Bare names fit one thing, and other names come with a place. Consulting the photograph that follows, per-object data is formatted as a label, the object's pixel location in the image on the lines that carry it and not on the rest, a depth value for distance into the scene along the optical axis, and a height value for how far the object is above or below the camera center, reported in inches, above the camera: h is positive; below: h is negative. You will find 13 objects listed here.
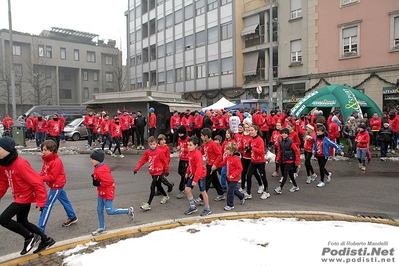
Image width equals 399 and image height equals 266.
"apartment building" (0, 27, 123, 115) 1804.9 +294.5
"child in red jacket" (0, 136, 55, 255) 167.6 -40.2
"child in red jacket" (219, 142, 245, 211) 252.7 -46.0
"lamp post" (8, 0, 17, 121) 753.0 +143.5
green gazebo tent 660.1 +22.8
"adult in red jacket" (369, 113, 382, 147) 544.7 -23.1
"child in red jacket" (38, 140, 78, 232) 204.7 -38.2
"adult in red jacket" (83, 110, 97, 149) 619.5 -18.6
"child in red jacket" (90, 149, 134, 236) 201.9 -46.5
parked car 859.4 -45.4
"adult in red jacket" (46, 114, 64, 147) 565.3 -25.2
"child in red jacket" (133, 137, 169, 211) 261.4 -39.6
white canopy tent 896.0 +20.1
